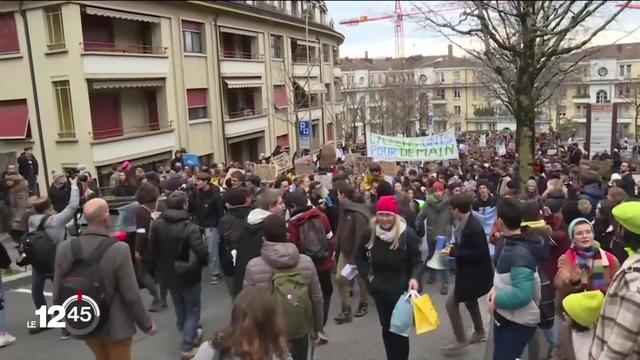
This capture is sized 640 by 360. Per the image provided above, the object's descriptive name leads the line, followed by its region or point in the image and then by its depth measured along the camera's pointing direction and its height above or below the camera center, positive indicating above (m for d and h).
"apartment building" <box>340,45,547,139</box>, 62.78 +0.07
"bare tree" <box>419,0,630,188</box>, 8.57 +0.76
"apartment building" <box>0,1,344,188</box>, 18.84 +1.02
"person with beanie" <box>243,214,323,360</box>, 4.09 -1.25
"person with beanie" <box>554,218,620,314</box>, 3.99 -1.34
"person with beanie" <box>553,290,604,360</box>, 3.01 -1.33
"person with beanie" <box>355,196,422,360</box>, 4.82 -1.50
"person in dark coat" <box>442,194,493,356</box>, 5.25 -1.61
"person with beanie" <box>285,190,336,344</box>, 5.75 -1.42
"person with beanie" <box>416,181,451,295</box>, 7.89 -1.86
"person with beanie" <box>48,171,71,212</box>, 11.20 -1.72
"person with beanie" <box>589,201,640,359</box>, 2.59 -1.08
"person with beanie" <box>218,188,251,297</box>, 5.77 -1.31
